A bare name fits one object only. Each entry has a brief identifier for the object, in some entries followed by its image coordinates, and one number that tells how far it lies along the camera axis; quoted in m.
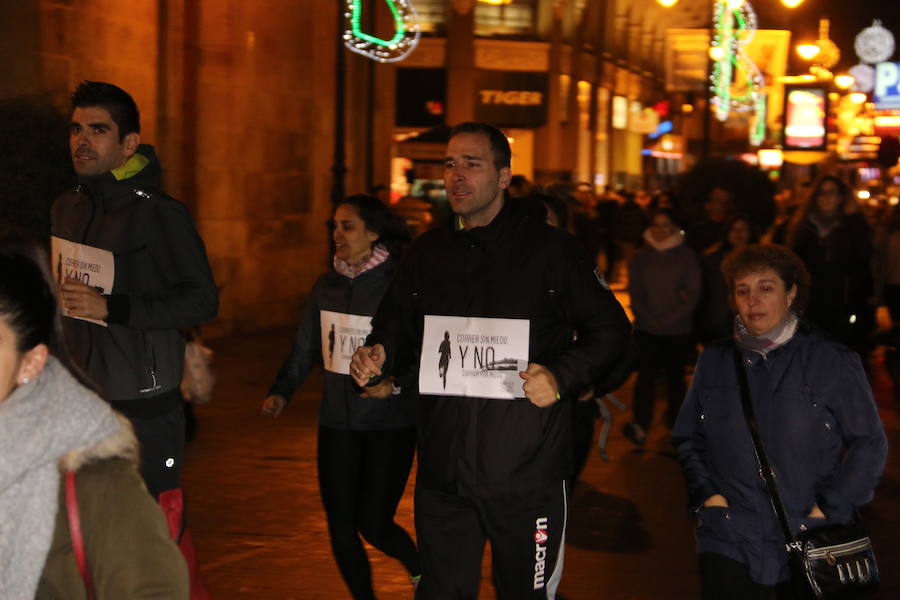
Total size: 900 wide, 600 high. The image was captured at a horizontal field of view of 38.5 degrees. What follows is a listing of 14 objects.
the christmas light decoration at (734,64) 32.16
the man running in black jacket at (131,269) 4.35
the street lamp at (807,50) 39.62
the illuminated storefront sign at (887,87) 59.59
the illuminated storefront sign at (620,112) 55.25
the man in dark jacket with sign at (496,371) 4.05
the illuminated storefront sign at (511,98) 43.16
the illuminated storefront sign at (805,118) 32.34
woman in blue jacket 4.14
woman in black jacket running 5.23
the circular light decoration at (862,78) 68.94
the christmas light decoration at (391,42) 16.36
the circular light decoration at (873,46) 66.38
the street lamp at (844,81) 52.91
